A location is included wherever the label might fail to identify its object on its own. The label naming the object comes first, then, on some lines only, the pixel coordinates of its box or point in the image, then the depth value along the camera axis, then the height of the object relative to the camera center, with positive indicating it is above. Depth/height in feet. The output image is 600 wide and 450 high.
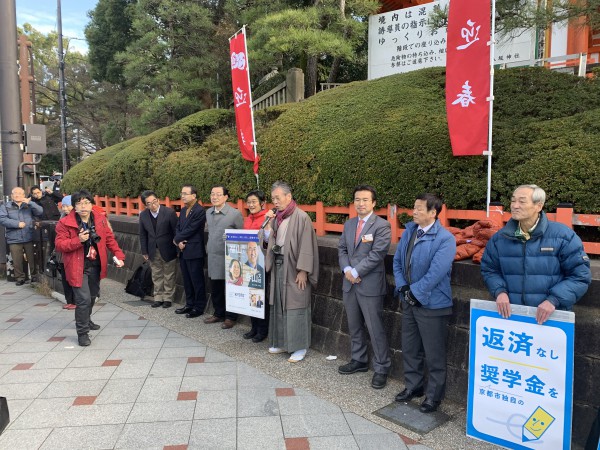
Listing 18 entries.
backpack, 25.52 -4.99
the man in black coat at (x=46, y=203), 32.45 -0.51
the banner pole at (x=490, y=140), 13.83 +1.72
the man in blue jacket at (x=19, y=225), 29.04 -1.92
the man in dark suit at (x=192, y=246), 20.98 -2.40
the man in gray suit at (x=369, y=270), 13.34 -2.27
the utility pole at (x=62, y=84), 67.36 +17.22
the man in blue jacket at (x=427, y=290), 11.47 -2.52
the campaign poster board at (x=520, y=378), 9.14 -4.02
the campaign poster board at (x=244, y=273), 17.30 -3.17
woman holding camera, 17.16 -2.19
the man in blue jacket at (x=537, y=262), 9.38 -1.48
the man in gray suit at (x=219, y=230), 19.79 -1.55
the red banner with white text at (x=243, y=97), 22.21 +5.06
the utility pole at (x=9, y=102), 30.37 +6.60
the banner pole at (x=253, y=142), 22.66 +2.71
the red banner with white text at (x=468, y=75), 14.05 +3.89
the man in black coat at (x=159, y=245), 22.91 -2.58
